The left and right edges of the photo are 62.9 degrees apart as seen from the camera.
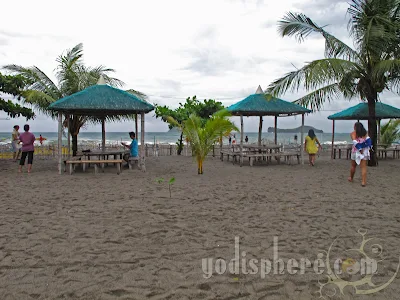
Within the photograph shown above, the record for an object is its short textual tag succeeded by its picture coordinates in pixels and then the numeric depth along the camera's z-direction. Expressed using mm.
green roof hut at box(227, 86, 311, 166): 11873
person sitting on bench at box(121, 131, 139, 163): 10925
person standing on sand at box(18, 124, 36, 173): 9602
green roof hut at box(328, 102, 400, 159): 14266
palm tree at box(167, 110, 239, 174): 9367
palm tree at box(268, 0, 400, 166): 9500
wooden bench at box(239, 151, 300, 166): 11768
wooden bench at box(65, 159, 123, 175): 9250
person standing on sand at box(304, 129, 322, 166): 11805
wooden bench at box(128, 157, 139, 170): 10586
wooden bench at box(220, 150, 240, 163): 12470
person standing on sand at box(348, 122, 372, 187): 7096
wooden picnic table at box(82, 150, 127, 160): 10206
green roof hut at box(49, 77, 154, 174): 9164
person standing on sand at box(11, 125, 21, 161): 12695
